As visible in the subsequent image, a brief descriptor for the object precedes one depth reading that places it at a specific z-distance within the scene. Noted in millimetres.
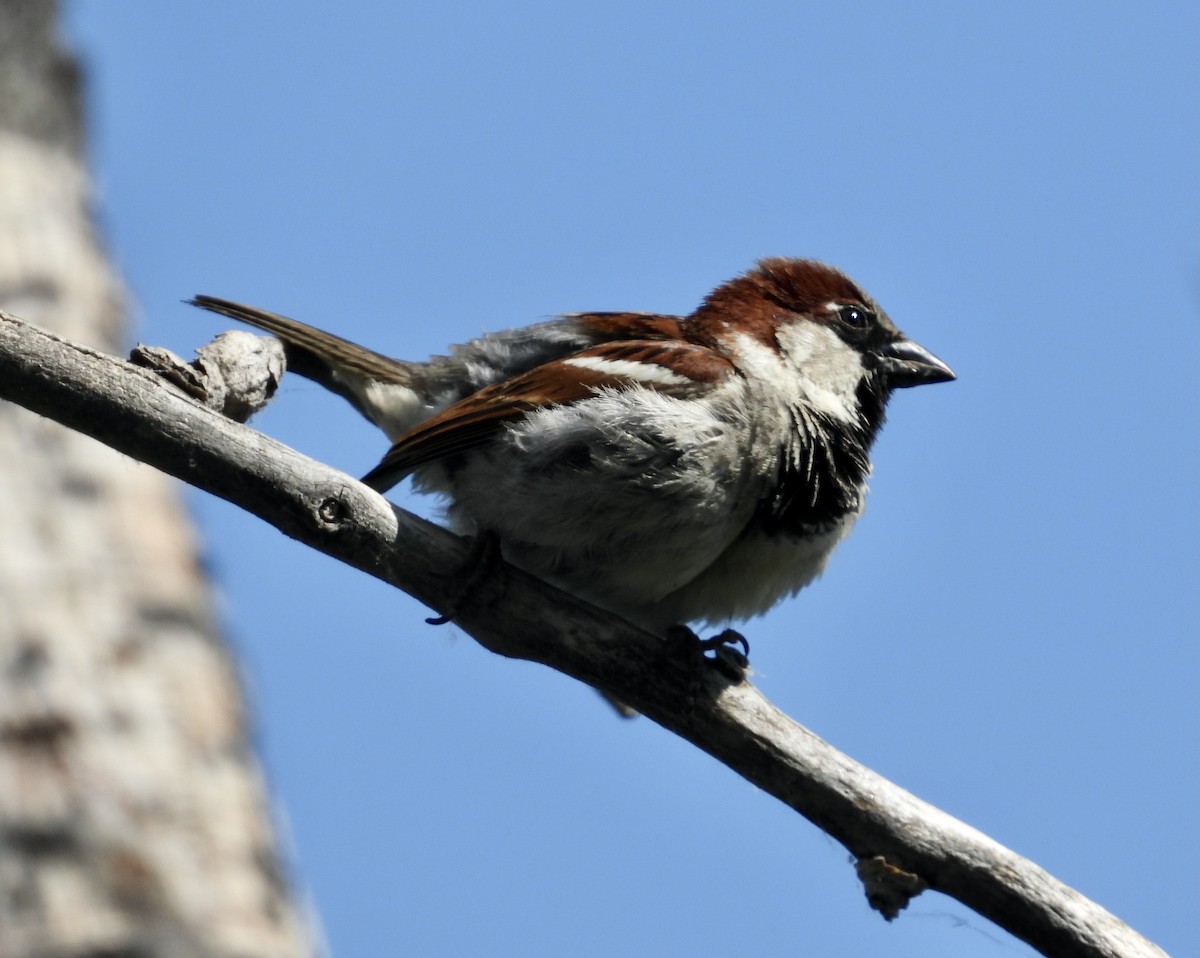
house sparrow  8023
